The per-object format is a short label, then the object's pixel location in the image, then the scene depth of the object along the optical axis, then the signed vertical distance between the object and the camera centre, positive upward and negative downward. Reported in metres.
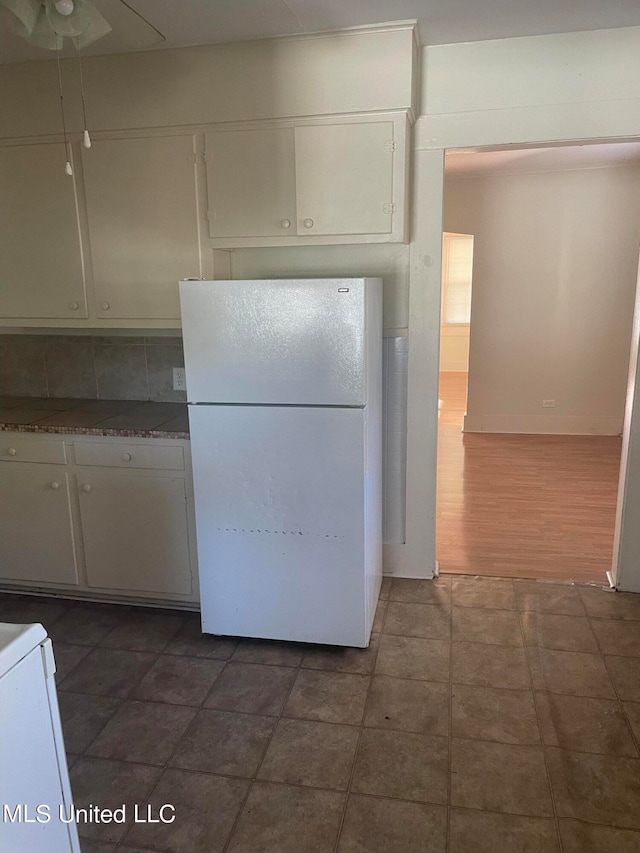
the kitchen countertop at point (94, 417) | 2.58 -0.46
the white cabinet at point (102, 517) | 2.59 -0.88
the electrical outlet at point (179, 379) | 3.04 -0.33
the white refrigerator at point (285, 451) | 2.15 -0.51
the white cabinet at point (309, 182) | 2.40 +0.50
